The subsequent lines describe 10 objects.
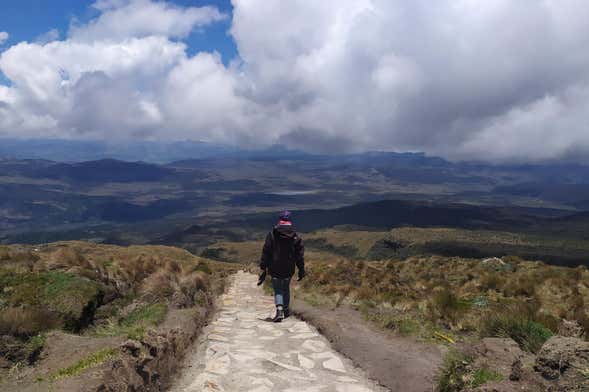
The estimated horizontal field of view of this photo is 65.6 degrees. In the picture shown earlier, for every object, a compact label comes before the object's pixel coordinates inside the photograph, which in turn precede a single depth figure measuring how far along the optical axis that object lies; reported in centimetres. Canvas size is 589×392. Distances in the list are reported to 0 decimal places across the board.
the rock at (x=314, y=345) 977
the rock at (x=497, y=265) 2522
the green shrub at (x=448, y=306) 1223
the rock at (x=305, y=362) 859
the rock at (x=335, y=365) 849
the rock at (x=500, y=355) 644
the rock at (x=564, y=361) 511
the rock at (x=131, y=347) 686
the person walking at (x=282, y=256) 1333
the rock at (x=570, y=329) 811
